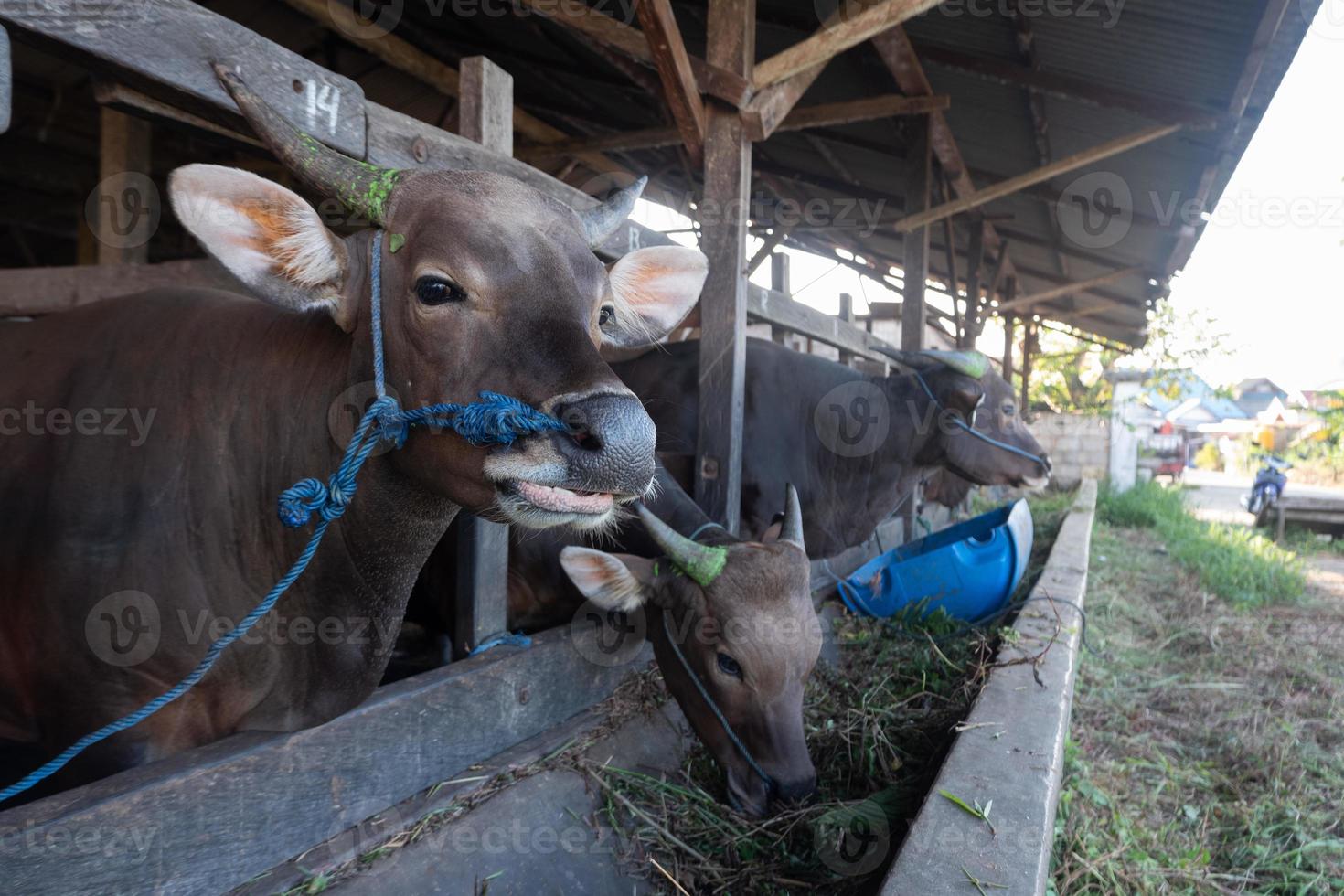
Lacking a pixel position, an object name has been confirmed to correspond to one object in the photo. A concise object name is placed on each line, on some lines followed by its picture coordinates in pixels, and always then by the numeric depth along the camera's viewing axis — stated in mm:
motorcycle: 13422
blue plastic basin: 4465
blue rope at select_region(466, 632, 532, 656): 2773
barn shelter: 1979
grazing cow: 2682
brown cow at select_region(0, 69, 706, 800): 1774
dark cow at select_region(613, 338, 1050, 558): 4777
